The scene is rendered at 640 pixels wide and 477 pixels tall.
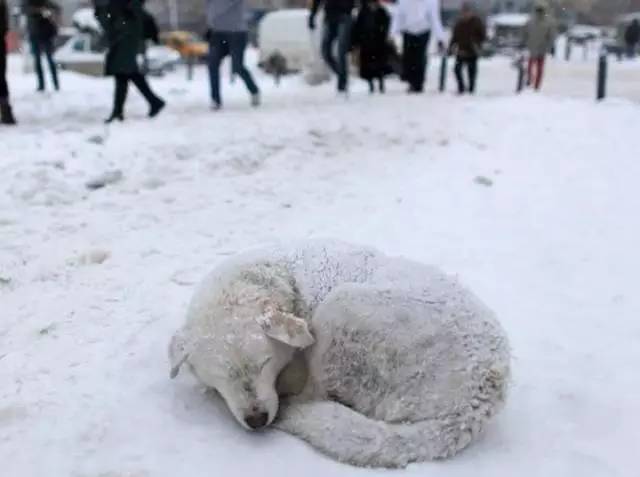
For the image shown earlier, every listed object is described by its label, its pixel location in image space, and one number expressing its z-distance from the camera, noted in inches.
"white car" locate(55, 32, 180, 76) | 912.9
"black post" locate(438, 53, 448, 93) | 640.4
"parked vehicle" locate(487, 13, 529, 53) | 1439.5
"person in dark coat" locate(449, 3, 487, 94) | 594.2
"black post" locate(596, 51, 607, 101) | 525.3
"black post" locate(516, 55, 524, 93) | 640.4
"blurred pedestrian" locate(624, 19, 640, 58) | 1261.1
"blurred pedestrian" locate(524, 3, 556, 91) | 659.4
